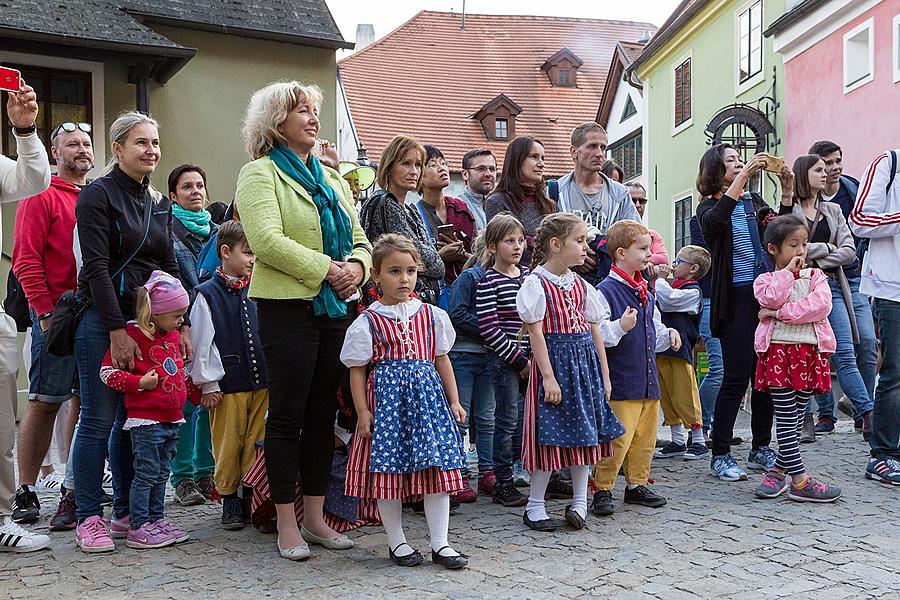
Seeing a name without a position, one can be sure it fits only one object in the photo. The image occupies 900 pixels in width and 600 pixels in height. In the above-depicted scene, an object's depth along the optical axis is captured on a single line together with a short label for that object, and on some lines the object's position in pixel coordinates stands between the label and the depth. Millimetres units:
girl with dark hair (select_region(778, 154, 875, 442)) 6914
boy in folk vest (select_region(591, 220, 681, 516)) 5633
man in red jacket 5520
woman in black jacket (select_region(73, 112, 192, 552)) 4887
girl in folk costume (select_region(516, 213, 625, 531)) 5195
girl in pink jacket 5816
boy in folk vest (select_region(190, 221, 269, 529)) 5449
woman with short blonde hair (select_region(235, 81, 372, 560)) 4566
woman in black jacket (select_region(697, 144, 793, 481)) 6309
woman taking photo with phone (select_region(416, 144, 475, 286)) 6523
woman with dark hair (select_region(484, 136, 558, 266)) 6375
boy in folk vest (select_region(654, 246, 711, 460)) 7484
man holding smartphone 4770
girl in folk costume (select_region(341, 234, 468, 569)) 4508
